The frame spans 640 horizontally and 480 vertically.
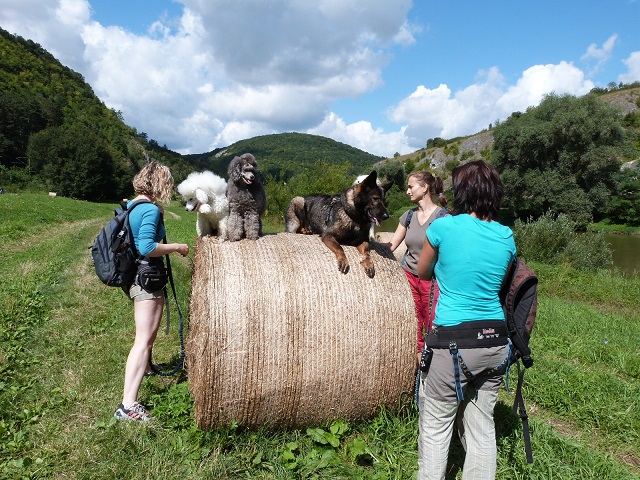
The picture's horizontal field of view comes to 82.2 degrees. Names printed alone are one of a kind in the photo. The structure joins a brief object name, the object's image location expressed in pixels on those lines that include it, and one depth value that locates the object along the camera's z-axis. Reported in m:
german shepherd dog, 3.86
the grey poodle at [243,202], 4.05
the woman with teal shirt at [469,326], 2.30
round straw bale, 3.17
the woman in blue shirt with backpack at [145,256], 3.32
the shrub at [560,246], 14.73
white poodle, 4.05
